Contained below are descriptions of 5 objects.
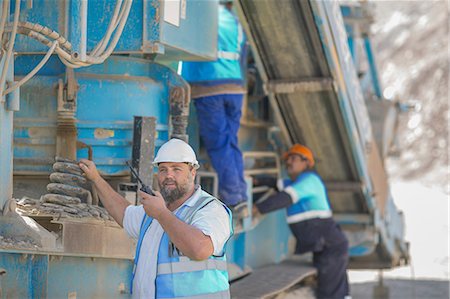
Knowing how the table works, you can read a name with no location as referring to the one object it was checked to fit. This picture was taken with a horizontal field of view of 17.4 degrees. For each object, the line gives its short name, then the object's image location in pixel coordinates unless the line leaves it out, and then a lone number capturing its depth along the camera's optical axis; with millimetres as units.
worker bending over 10852
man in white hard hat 5931
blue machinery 6852
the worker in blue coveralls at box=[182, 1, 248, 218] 9206
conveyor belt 9413
